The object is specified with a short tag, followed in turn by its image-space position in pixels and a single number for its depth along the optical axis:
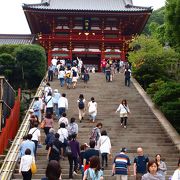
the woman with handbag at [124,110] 18.17
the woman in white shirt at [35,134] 14.27
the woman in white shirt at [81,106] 19.16
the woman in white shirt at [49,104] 18.92
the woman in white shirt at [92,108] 18.89
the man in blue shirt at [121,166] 11.38
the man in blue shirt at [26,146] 12.64
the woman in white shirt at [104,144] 13.59
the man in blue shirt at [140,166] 11.46
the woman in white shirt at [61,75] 25.47
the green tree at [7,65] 29.05
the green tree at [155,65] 28.31
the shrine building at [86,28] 39.91
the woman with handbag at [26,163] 11.56
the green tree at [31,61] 28.94
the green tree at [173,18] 18.94
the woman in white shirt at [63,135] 14.12
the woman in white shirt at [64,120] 15.75
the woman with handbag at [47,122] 15.66
